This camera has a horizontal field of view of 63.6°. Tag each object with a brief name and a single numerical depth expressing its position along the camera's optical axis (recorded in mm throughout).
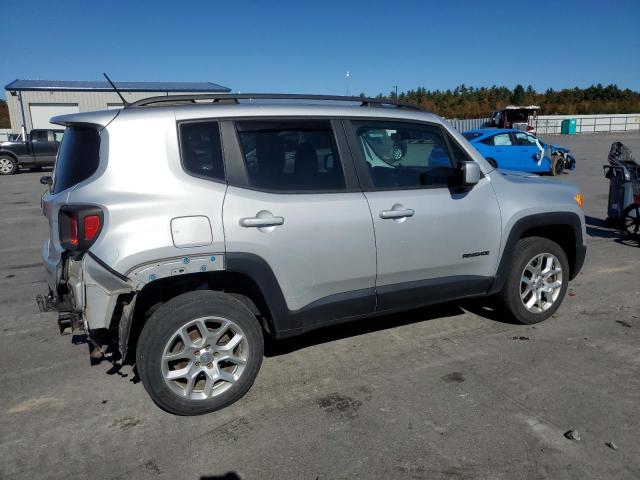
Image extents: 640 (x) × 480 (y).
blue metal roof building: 31766
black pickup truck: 21328
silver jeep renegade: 3033
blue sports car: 15930
